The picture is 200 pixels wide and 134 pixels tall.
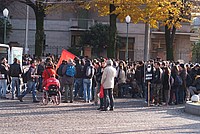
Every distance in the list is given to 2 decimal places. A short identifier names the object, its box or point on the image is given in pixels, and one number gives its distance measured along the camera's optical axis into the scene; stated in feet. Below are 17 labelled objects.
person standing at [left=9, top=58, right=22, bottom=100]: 67.51
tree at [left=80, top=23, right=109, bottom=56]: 161.27
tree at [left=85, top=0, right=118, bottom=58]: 101.60
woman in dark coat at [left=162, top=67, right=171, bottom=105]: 67.79
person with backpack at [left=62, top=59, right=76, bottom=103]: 66.64
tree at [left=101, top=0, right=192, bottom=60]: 96.22
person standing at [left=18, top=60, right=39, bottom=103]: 66.33
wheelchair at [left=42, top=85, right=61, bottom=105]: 62.69
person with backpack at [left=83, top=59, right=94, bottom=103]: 67.72
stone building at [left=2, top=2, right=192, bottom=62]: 171.32
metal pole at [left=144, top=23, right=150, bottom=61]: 99.04
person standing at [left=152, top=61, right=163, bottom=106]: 67.21
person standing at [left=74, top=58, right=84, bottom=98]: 70.45
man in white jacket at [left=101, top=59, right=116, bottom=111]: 58.49
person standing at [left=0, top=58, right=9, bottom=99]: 71.36
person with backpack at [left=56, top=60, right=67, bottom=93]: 69.77
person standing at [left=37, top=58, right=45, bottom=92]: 77.71
